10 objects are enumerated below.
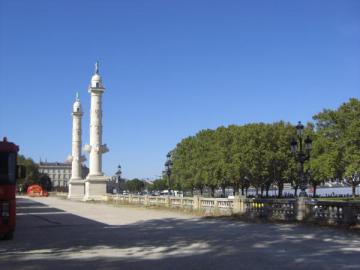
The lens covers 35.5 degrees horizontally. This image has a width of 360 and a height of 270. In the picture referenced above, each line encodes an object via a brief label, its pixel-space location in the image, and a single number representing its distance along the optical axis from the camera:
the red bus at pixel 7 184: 16.39
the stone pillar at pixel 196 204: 35.31
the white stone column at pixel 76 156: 85.19
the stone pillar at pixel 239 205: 29.44
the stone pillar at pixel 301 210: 24.34
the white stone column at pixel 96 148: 66.06
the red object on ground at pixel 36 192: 107.63
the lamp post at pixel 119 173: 70.84
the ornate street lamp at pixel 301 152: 30.39
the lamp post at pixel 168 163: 55.56
